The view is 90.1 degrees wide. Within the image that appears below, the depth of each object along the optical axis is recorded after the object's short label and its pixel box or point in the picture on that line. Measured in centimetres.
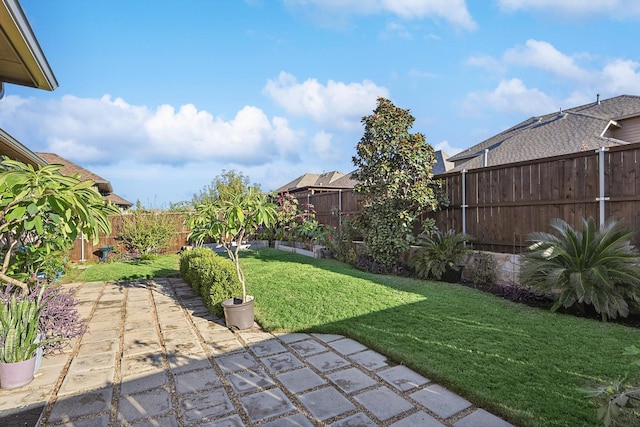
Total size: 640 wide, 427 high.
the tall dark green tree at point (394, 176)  716
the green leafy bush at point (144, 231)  1156
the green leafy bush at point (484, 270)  589
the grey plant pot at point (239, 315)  407
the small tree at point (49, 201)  214
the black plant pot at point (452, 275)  636
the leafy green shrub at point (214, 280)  457
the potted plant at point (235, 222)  409
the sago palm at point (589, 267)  393
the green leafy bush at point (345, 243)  867
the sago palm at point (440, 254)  634
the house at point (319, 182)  2364
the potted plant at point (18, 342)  274
